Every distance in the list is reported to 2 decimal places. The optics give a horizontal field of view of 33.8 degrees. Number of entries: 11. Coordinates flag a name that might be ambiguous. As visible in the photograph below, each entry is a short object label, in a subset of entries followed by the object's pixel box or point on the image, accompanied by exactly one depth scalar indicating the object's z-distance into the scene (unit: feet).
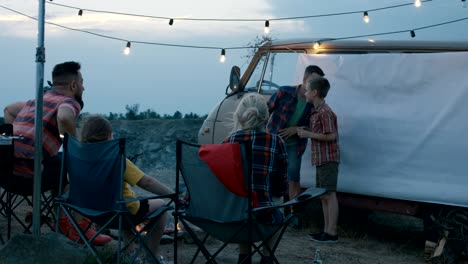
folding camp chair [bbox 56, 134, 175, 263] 16.24
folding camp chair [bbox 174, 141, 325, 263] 15.30
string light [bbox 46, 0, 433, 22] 33.60
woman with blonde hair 15.88
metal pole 16.65
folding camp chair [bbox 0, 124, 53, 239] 19.10
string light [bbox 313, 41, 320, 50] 26.89
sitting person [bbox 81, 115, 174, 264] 17.04
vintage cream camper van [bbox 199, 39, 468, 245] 22.35
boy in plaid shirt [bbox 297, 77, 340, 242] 23.66
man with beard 19.89
